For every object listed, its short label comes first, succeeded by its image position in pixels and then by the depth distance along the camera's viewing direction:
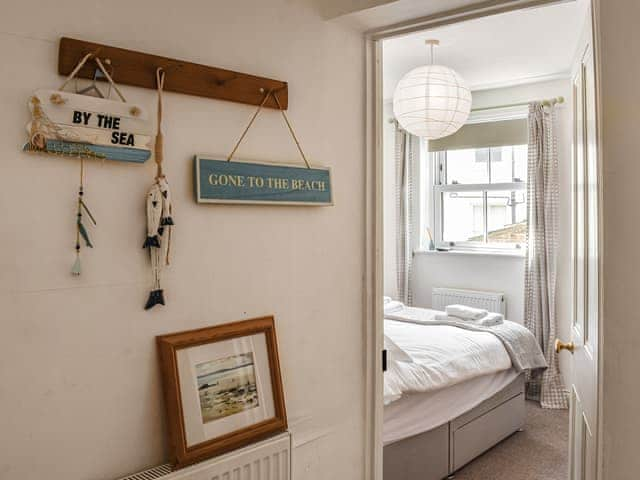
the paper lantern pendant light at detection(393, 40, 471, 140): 3.21
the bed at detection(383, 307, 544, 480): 2.61
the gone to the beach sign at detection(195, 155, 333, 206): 1.30
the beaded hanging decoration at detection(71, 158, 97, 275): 1.09
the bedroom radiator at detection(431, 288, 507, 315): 4.60
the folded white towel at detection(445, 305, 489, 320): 3.73
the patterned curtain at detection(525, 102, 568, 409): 4.23
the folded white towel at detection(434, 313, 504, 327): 3.62
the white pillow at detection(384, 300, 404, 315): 4.02
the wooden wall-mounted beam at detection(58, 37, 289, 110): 1.07
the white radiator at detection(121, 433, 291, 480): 1.20
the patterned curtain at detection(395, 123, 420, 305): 5.15
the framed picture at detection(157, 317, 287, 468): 1.22
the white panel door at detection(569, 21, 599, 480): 1.39
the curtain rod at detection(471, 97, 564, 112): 4.23
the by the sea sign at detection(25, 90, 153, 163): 1.02
